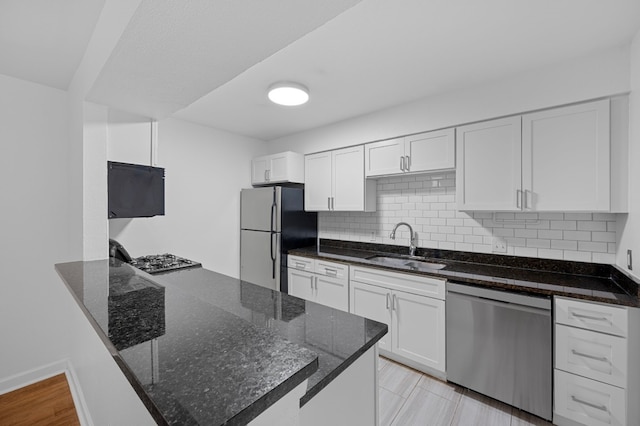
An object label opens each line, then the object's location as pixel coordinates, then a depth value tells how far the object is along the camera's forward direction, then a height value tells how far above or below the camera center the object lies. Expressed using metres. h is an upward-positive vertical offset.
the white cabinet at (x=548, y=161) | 1.86 +0.39
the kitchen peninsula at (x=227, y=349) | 0.48 -0.33
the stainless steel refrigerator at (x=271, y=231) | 3.38 -0.25
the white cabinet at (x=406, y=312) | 2.30 -0.90
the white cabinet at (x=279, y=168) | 3.56 +0.58
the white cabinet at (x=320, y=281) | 2.92 -0.78
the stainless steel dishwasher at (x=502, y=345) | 1.84 -0.95
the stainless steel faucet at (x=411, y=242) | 2.99 -0.32
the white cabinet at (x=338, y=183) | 3.15 +0.35
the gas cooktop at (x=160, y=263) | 2.08 -0.43
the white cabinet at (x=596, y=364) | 1.60 -0.92
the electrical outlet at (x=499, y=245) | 2.50 -0.30
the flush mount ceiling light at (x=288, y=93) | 2.28 +0.99
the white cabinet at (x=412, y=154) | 2.54 +0.58
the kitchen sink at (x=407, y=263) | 2.78 -0.53
